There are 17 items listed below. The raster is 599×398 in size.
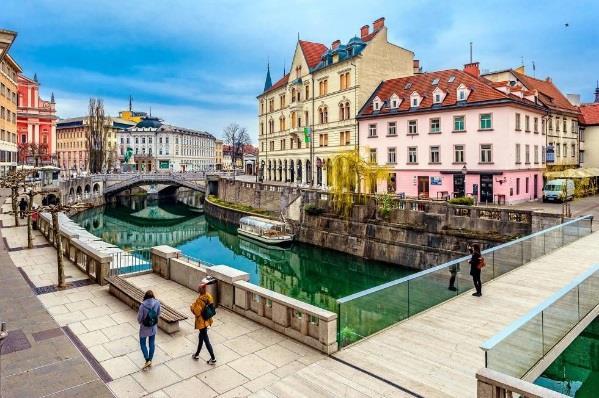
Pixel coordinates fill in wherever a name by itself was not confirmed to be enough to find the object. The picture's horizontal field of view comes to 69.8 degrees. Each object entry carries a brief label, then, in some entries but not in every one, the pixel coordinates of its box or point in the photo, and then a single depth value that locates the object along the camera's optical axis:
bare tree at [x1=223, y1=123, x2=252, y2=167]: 123.00
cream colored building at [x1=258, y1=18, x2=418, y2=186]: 49.16
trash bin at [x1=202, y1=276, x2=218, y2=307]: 13.03
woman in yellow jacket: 9.26
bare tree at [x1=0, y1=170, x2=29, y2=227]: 29.99
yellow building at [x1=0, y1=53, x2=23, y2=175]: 52.94
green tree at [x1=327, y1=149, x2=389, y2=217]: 35.97
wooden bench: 11.08
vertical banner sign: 53.03
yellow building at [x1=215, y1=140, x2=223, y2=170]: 167.65
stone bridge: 73.19
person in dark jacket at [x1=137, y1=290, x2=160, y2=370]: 9.12
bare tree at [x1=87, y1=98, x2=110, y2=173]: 81.25
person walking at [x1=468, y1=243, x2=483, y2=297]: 13.67
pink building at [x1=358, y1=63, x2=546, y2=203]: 36.03
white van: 36.71
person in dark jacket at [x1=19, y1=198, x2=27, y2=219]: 35.94
